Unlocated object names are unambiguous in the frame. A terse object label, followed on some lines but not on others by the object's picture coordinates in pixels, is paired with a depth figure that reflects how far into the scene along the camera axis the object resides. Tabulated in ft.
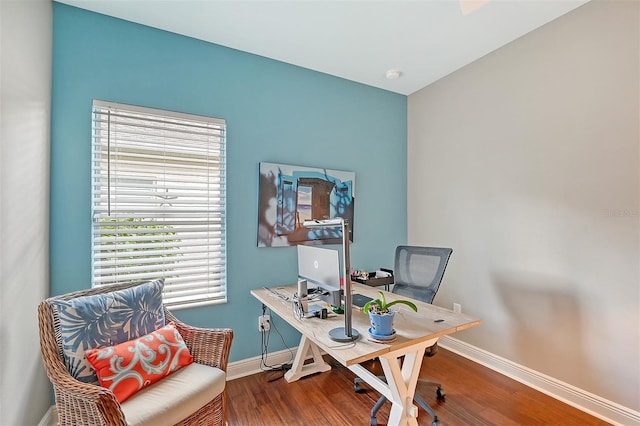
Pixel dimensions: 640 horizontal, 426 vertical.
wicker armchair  4.03
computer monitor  5.90
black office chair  7.50
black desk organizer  9.45
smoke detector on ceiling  9.73
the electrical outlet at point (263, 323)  8.55
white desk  4.84
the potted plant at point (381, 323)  5.03
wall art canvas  8.73
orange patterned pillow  4.67
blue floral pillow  4.77
